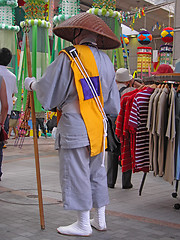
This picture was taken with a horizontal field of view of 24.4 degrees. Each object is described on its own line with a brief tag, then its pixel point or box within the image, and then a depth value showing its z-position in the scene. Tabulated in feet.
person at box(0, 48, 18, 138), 20.57
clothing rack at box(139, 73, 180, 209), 16.24
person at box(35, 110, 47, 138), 49.76
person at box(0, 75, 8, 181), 16.33
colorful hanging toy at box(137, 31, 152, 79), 61.04
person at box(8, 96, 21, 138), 45.32
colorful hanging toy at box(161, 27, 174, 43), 52.85
